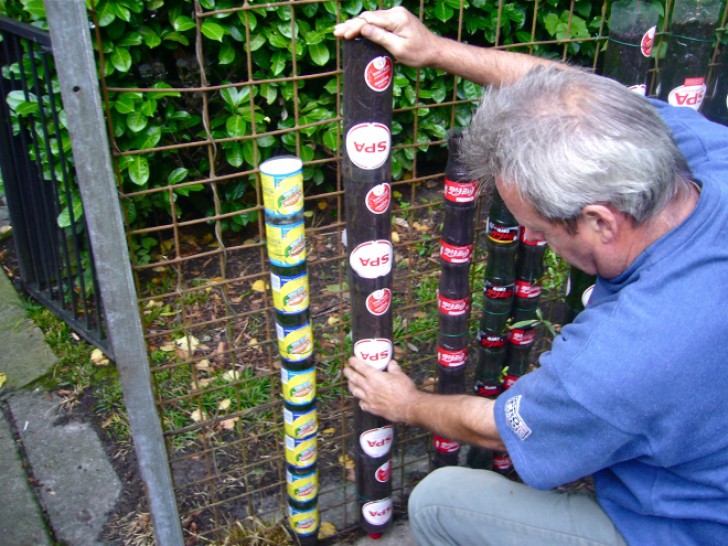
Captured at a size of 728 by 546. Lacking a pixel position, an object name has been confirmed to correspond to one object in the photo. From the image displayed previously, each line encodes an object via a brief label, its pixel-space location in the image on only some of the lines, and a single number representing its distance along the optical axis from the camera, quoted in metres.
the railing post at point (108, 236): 1.48
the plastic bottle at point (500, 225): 2.24
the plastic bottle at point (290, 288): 1.93
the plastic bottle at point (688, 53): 2.38
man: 1.49
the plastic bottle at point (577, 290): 2.43
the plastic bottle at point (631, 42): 2.19
